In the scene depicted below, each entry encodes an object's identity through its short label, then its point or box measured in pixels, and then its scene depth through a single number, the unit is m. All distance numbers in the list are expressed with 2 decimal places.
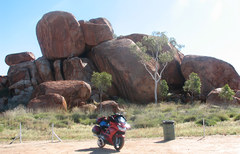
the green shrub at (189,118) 17.48
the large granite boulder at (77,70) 35.12
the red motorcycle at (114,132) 8.37
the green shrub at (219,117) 16.36
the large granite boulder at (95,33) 39.06
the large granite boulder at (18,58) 44.69
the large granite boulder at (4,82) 42.37
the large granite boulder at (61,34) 37.97
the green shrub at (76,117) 19.48
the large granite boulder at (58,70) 36.55
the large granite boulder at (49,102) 22.79
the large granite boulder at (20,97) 32.88
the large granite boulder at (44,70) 37.29
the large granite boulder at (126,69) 32.50
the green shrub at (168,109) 24.78
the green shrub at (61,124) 16.75
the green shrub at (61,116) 19.59
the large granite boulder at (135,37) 41.27
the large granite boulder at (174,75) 39.91
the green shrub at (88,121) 18.67
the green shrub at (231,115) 17.89
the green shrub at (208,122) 14.58
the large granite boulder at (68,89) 25.84
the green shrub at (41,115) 18.92
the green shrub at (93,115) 20.98
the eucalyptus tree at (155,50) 32.22
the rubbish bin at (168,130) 10.53
